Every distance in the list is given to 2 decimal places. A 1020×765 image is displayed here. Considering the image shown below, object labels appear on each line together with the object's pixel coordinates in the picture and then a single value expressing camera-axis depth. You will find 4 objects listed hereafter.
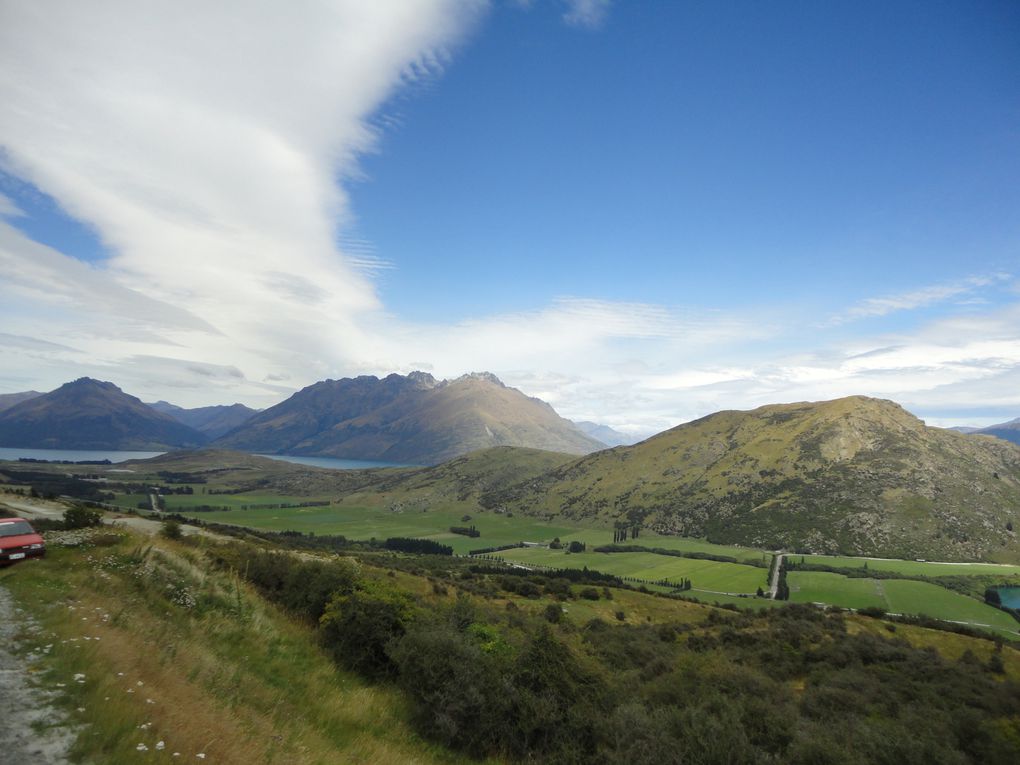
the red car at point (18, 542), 19.11
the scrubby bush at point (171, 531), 33.66
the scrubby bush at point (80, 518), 27.41
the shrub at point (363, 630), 22.86
